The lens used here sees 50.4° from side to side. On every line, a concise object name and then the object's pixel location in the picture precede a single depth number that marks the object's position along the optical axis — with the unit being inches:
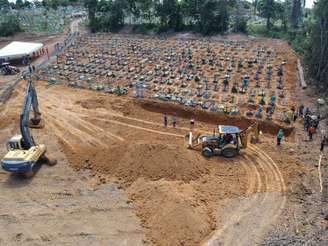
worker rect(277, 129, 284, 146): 864.3
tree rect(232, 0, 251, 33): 2130.9
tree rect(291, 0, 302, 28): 2267.5
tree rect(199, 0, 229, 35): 2135.8
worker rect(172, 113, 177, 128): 991.3
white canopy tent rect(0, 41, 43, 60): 1692.7
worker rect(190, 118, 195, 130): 981.3
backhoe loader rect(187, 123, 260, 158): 803.4
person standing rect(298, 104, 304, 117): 1027.1
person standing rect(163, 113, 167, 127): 990.1
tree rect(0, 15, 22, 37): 2223.2
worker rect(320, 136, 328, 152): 829.8
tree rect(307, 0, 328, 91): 1282.1
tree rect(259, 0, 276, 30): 2174.0
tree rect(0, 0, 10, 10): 2890.7
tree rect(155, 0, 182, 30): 2244.1
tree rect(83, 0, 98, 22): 2383.1
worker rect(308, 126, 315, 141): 885.6
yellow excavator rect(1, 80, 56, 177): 738.8
